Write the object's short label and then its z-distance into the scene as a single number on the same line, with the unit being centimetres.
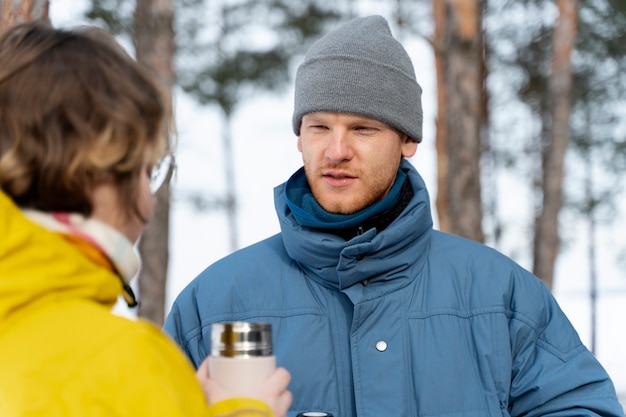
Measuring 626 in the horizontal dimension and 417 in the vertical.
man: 271
